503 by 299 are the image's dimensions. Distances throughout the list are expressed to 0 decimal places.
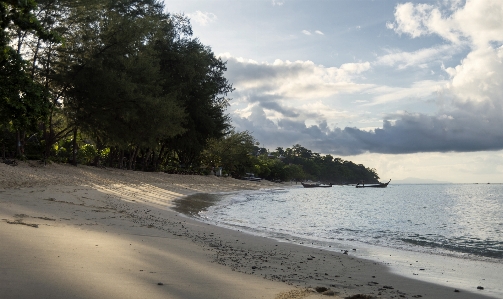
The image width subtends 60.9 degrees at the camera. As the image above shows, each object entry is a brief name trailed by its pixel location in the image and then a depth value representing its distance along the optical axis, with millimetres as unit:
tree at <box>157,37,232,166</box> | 39312
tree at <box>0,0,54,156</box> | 14656
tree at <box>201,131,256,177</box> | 66938
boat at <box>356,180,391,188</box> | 145750
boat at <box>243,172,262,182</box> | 86081
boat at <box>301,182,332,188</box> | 109775
